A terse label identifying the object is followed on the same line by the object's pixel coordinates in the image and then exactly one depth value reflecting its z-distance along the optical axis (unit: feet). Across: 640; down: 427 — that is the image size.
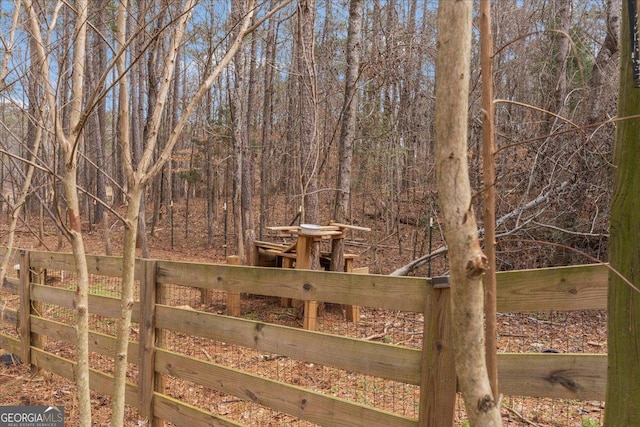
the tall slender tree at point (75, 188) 6.94
